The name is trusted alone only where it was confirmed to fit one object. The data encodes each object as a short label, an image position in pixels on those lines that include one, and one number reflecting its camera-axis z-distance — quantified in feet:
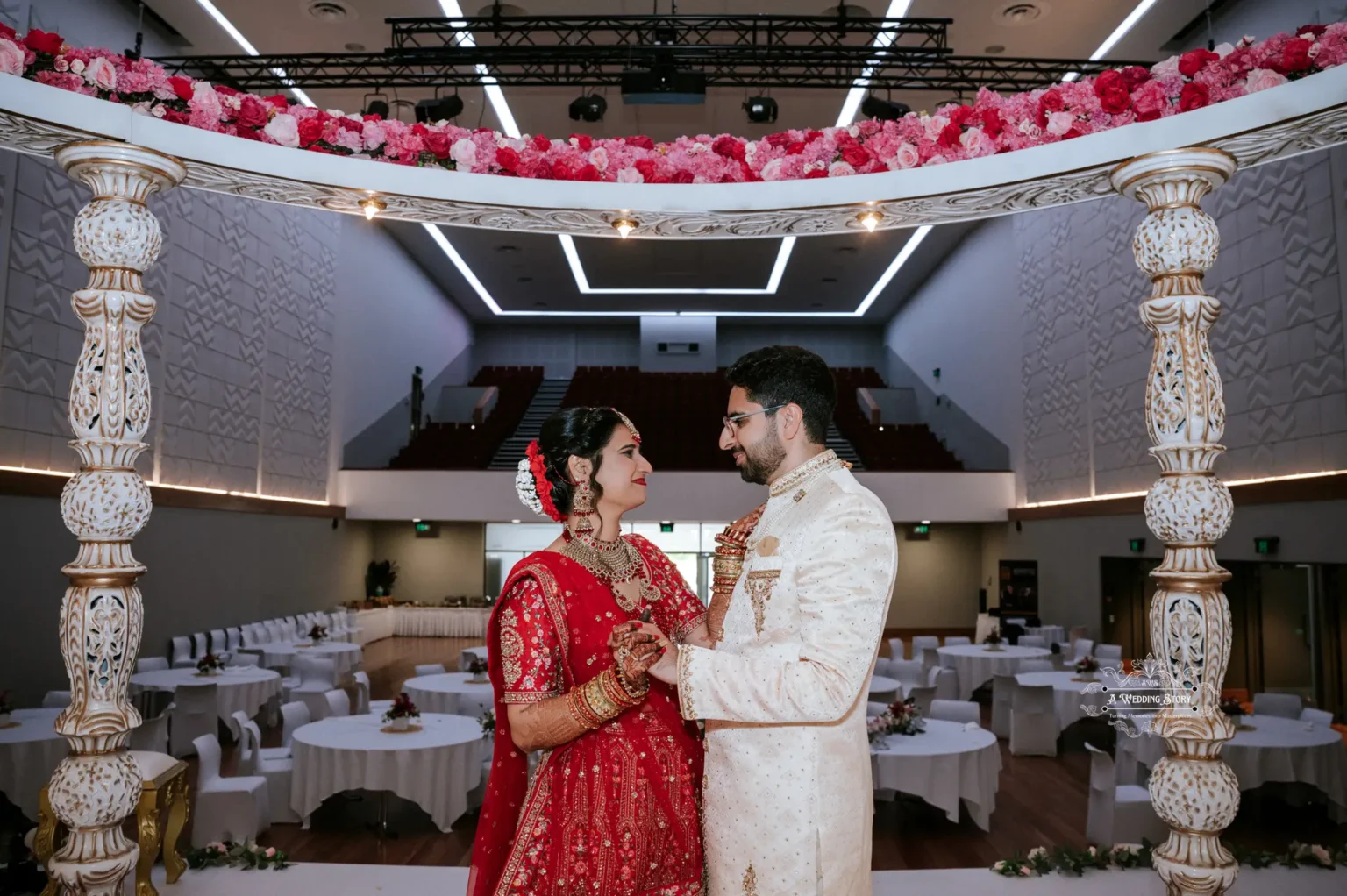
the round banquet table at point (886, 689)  26.81
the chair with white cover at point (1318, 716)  22.11
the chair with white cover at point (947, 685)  32.14
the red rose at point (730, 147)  13.43
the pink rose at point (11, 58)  10.80
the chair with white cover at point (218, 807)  17.76
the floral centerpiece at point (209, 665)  27.61
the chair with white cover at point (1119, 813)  17.28
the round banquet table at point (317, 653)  35.22
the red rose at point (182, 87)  11.85
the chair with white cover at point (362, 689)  27.27
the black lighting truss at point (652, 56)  30.86
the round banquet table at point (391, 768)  19.08
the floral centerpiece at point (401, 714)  20.43
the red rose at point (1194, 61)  11.35
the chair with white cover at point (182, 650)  32.68
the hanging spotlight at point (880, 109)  33.78
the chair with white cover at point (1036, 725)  27.73
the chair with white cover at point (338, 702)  23.32
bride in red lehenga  7.36
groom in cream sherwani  6.30
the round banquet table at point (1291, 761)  19.89
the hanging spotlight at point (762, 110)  34.47
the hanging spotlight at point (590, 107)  34.53
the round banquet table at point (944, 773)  19.54
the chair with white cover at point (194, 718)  26.35
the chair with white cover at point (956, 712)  23.03
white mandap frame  11.05
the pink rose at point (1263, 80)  10.72
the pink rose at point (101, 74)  11.35
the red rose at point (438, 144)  12.99
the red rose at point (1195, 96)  11.32
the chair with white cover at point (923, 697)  26.73
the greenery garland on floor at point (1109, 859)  14.43
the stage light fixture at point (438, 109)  33.27
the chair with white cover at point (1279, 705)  24.06
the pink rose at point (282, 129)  12.39
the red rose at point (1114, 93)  11.68
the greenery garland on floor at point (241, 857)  14.25
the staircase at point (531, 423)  61.41
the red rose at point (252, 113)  12.25
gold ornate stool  12.62
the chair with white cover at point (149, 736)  21.12
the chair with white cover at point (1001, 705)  30.42
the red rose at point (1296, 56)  10.58
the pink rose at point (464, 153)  13.03
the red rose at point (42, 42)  11.07
